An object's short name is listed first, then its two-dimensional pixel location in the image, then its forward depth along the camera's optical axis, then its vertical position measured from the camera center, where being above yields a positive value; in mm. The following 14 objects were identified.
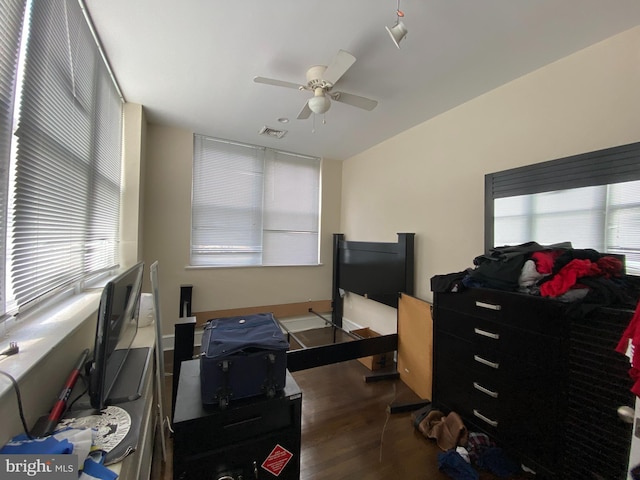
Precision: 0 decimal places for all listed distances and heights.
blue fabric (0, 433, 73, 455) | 662 -553
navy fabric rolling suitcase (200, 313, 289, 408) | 1095 -546
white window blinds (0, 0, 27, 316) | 891 +485
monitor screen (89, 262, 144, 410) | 925 -397
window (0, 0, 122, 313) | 987 +408
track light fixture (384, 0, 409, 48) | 1268 +1043
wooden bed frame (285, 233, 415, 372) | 2345 -499
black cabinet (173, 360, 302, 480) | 1050 -867
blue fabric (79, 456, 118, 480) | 671 -623
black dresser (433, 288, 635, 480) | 1219 -752
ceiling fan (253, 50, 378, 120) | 1728 +1106
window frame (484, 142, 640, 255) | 1475 +482
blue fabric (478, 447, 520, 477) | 1553 -1329
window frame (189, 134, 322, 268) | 3338 +432
